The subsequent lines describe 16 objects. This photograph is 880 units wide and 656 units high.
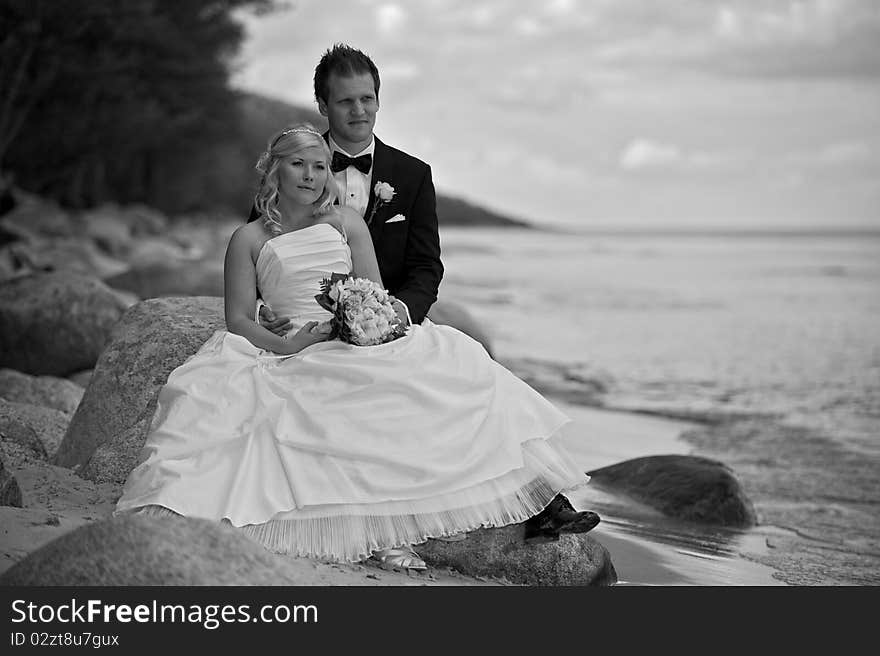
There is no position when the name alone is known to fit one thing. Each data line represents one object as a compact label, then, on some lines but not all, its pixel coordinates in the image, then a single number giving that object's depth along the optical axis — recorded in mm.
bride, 4680
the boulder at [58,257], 17562
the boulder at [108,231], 26859
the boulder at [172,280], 13750
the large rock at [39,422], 6555
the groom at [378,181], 5527
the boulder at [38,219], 26875
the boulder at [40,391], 8572
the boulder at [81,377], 9998
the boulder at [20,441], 6316
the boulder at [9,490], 5082
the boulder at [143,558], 3750
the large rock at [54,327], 10352
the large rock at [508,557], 5203
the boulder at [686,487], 7457
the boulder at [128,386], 5945
